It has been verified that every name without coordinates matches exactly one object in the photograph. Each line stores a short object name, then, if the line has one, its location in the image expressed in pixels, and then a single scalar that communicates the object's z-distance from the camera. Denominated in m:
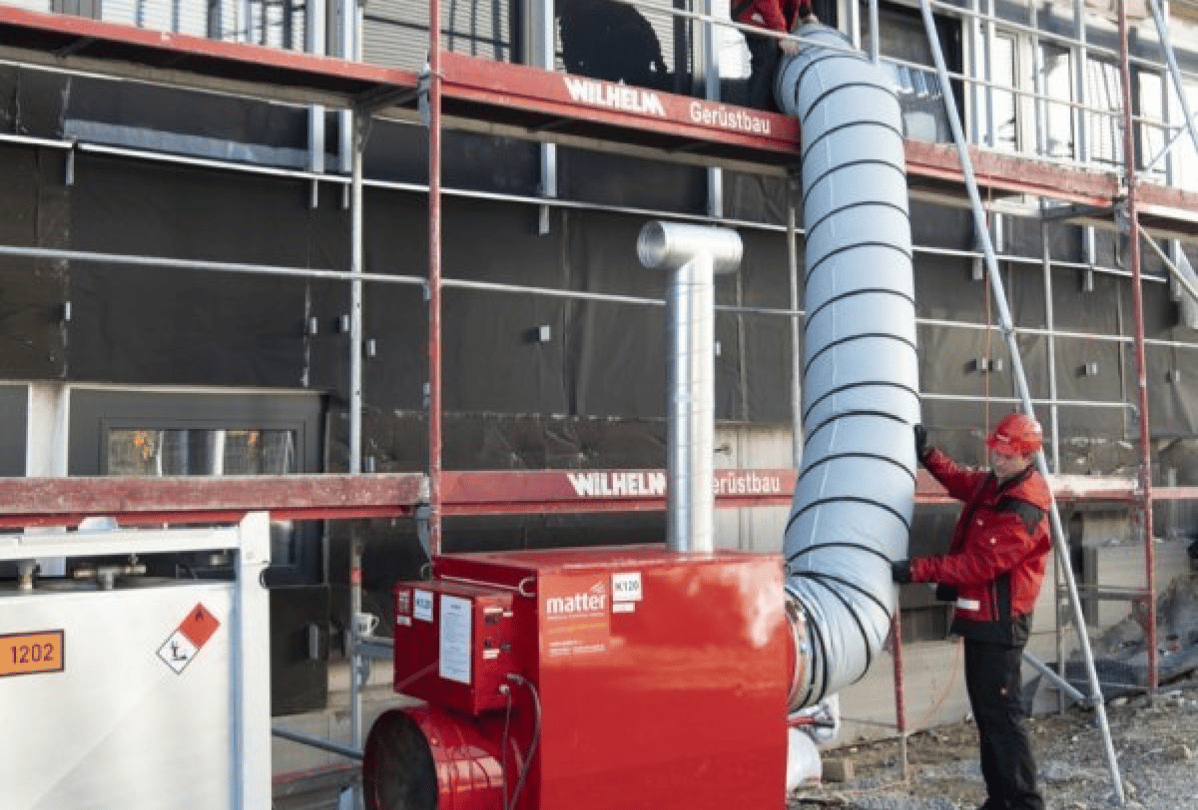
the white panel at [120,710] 3.65
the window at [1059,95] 11.62
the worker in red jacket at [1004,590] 5.98
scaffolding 5.68
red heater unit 4.66
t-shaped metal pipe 5.49
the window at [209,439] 6.82
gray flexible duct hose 6.11
